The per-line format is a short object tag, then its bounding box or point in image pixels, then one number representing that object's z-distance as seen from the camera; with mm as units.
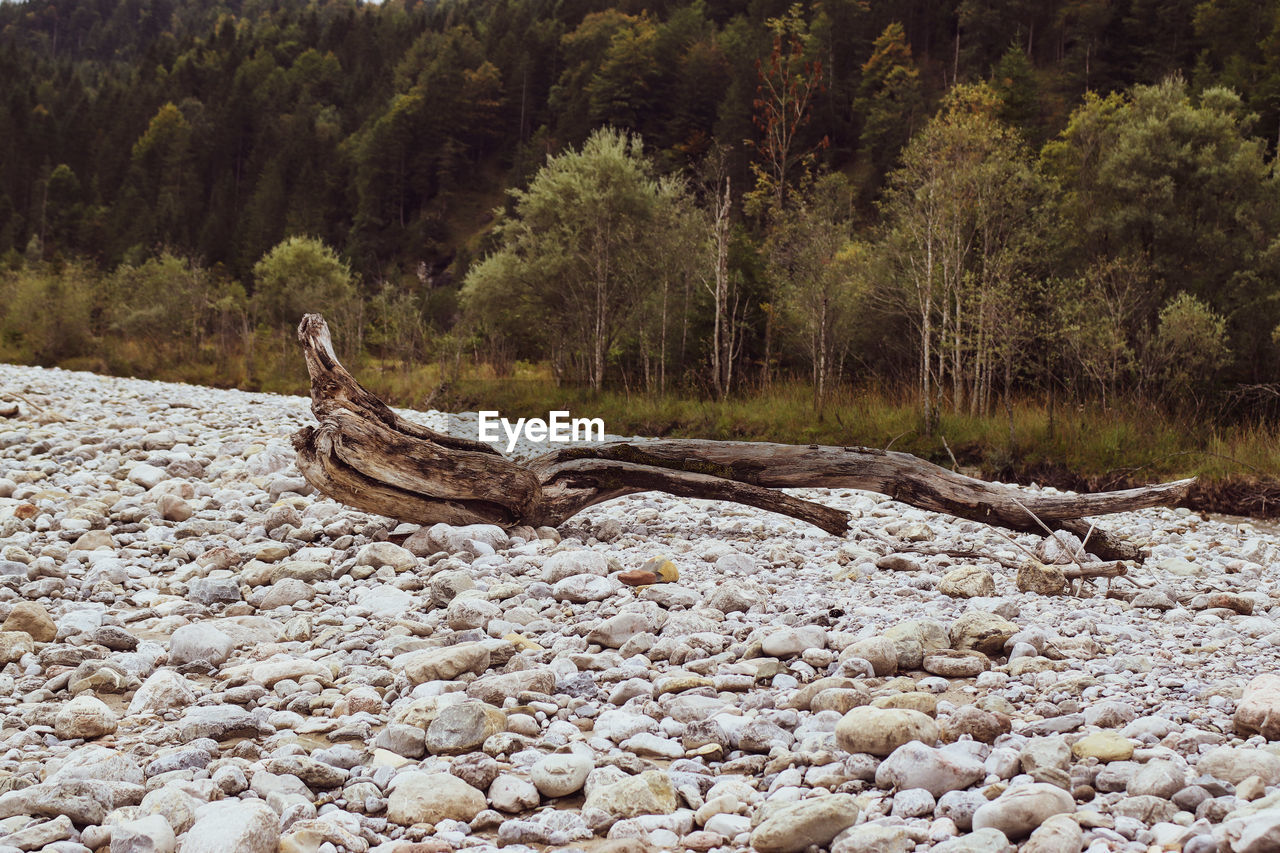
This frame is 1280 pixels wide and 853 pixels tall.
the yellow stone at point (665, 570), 5117
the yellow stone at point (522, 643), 4039
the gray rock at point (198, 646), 3965
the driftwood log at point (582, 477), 5758
